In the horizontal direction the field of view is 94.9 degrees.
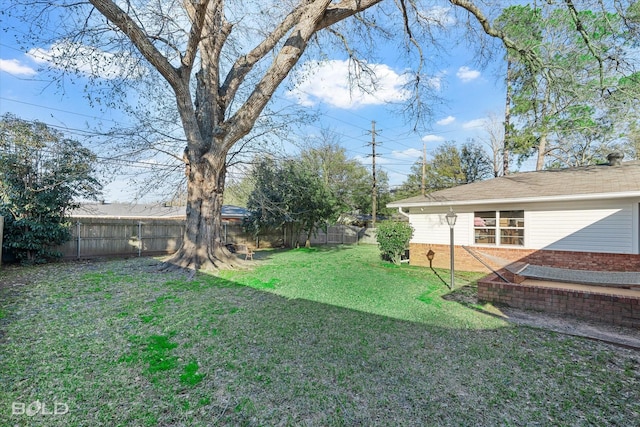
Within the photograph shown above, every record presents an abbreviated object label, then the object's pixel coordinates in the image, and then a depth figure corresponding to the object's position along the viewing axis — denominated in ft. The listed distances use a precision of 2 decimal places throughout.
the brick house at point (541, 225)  21.28
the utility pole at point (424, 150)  79.01
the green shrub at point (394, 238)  35.12
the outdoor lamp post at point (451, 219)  24.21
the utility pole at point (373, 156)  78.28
